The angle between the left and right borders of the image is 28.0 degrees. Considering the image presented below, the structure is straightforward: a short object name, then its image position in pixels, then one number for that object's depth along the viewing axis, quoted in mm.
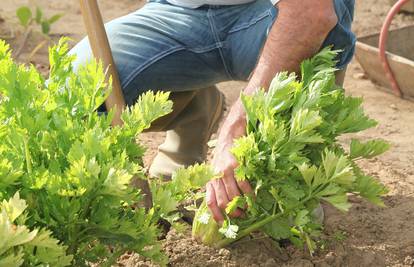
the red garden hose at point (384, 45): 4277
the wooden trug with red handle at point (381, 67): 4320
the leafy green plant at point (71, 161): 1896
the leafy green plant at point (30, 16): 4402
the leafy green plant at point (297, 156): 2301
